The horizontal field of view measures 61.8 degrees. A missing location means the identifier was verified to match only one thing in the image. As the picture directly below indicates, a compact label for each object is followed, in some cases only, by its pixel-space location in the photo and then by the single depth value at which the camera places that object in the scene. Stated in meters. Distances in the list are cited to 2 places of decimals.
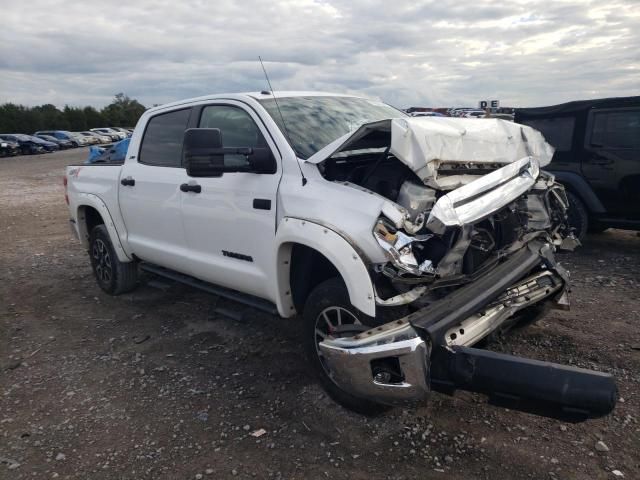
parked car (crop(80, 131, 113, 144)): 45.44
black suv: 6.54
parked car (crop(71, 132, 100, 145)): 43.16
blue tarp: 6.07
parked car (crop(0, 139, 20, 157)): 33.28
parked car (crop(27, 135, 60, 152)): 36.41
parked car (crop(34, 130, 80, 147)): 41.75
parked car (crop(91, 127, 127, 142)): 47.28
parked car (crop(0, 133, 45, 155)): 34.81
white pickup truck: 2.67
